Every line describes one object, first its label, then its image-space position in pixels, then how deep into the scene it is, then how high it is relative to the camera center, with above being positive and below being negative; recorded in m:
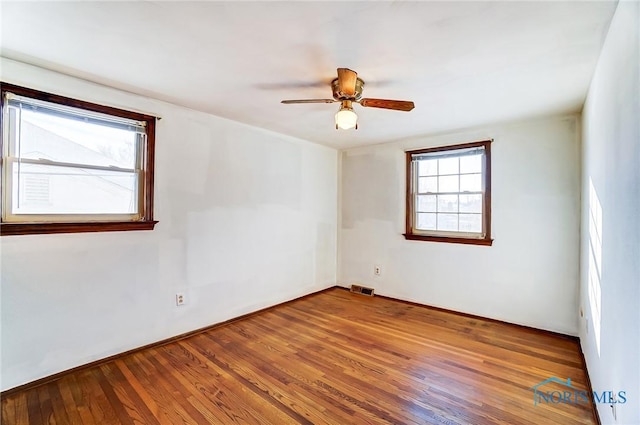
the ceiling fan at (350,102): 2.06 +0.84
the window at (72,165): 2.03 +0.35
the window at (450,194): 3.49 +0.27
